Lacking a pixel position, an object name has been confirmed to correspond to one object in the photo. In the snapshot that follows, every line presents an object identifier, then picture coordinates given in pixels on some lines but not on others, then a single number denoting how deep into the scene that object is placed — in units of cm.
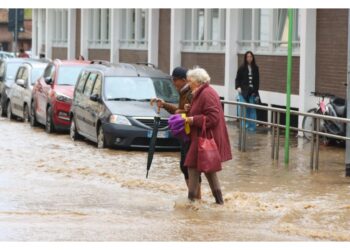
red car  2252
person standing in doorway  2319
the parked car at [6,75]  2886
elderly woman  1161
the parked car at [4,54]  5575
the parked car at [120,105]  1853
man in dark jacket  1227
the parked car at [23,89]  2592
